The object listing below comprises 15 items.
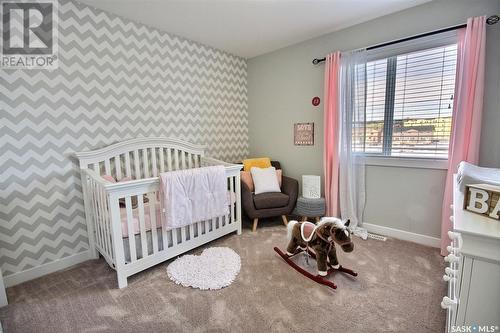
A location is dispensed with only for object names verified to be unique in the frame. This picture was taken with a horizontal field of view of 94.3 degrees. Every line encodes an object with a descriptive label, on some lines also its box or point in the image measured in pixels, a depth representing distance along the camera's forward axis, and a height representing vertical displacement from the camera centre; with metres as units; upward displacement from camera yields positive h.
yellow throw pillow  3.26 -0.38
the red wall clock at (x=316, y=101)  2.98 +0.43
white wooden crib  1.80 -0.62
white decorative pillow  2.97 -0.57
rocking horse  1.76 -0.88
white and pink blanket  1.98 -0.54
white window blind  2.21 +0.30
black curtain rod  1.86 +0.91
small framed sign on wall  3.10 +0.01
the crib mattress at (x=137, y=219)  1.85 -0.68
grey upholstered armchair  2.79 -0.82
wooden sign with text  0.90 -0.28
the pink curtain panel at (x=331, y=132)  2.70 +0.03
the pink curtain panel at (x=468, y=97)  1.90 +0.29
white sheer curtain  2.58 +0.01
